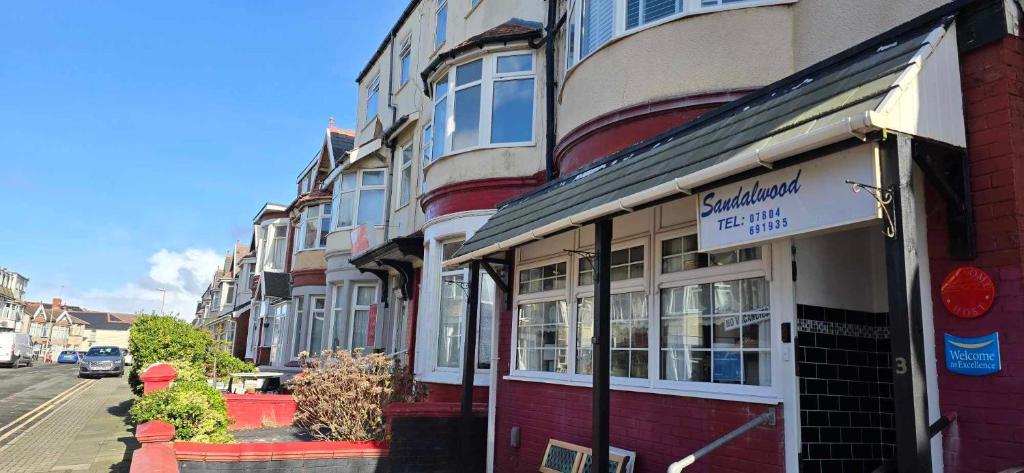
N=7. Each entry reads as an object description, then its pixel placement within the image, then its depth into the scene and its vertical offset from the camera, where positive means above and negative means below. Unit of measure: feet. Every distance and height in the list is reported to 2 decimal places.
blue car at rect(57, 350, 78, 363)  204.33 -5.87
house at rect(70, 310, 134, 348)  409.69 +6.02
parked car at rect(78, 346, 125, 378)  123.85 -4.44
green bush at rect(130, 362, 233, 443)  29.63 -3.05
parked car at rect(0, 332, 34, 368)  149.38 -3.07
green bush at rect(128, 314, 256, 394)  50.31 -0.25
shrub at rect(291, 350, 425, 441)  31.86 -2.20
